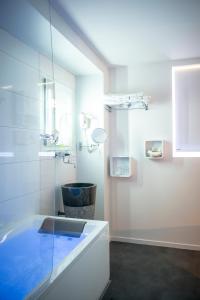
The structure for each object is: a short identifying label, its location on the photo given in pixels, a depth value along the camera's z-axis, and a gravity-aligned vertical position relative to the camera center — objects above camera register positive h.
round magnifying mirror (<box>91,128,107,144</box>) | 3.09 +0.17
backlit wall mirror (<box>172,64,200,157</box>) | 3.15 +0.34
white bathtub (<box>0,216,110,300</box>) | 1.51 -0.88
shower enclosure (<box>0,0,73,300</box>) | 1.79 +0.07
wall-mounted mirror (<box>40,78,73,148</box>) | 2.60 +0.40
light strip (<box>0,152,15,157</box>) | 2.02 -0.05
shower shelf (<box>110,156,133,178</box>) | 3.31 -0.26
